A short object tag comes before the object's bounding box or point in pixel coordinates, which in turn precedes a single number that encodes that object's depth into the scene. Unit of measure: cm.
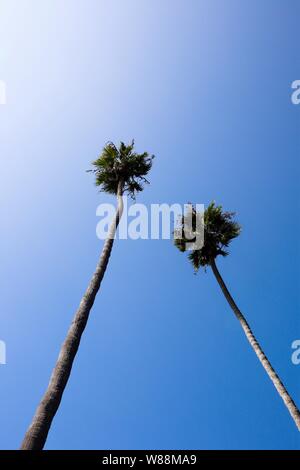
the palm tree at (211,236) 2230
